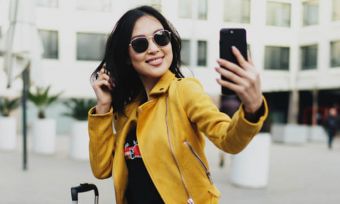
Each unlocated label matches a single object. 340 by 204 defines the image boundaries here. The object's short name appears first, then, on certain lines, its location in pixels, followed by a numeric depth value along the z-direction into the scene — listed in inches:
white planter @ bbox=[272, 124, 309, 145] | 665.6
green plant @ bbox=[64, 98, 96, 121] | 408.2
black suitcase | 69.0
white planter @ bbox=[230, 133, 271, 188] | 264.4
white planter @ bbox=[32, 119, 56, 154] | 428.5
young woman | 54.5
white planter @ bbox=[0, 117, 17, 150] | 457.4
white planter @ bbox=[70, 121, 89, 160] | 381.1
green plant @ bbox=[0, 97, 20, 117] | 498.7
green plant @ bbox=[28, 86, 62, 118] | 471.2
